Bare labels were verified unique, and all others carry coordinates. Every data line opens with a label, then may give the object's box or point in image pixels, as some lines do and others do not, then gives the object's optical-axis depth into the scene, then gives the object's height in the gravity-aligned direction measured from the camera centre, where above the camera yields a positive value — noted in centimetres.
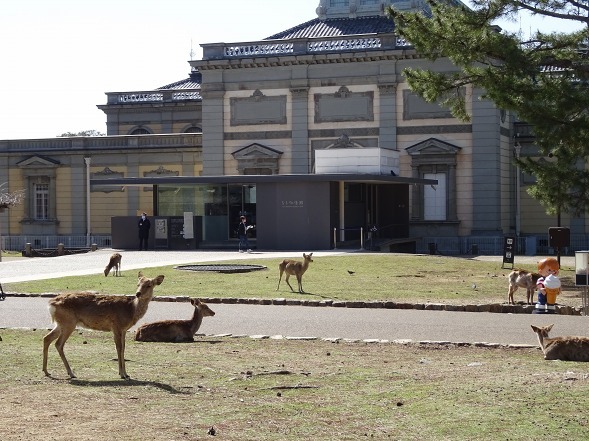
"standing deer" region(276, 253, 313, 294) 2498 -94
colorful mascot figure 1972 -110
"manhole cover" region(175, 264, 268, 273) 3057 -116
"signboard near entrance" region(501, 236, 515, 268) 3372 -79
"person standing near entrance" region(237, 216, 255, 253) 4191 -34
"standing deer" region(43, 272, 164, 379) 1263 -98
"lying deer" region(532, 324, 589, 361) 1384 -159
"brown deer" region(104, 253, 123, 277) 2923 -94
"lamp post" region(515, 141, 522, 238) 5259 +124
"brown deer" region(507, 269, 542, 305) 2173 -111
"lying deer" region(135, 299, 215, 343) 1595 -152
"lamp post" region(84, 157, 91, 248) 5650 +185
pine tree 2730 +406
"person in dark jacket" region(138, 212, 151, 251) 4550 -4
